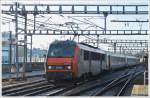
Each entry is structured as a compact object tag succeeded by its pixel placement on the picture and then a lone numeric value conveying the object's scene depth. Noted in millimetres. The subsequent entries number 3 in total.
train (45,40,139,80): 21234
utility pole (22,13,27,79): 25922
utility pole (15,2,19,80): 25881
